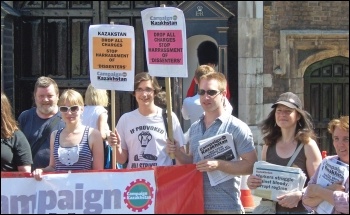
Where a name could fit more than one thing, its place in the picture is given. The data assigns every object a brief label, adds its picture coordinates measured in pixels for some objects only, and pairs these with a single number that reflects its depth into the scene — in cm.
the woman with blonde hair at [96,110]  833
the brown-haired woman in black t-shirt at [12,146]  674
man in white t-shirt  743
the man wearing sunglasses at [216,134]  677
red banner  694
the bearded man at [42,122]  763
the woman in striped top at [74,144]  716
